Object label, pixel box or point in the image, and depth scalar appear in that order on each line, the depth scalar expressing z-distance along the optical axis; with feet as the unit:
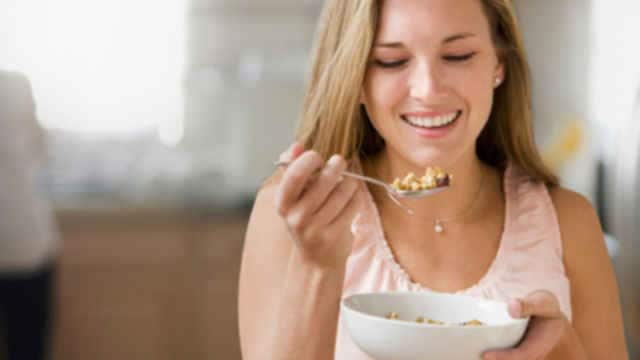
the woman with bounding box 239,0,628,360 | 3.78
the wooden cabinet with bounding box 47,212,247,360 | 11.91
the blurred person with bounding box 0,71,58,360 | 10.35
